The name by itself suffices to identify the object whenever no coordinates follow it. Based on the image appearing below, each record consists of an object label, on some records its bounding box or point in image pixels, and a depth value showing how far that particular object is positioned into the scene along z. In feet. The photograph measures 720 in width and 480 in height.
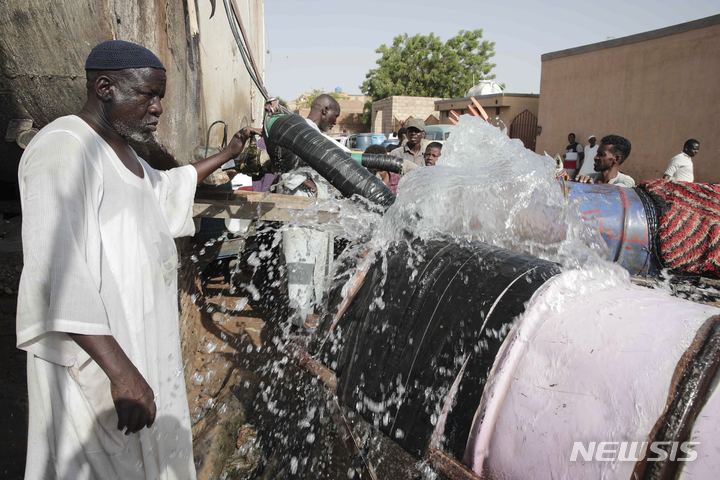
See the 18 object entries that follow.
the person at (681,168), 18.40
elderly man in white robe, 3.91
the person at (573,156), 37.88
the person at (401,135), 24.64
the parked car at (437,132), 51.27
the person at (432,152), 15.46
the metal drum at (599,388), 2.85
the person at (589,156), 32.79
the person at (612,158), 12.96
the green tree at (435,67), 105.19
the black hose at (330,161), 7.54
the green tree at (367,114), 96.84
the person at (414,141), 17.50
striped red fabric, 7.55
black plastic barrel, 3.95
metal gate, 49.23
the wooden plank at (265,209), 8.04
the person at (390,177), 14.22
